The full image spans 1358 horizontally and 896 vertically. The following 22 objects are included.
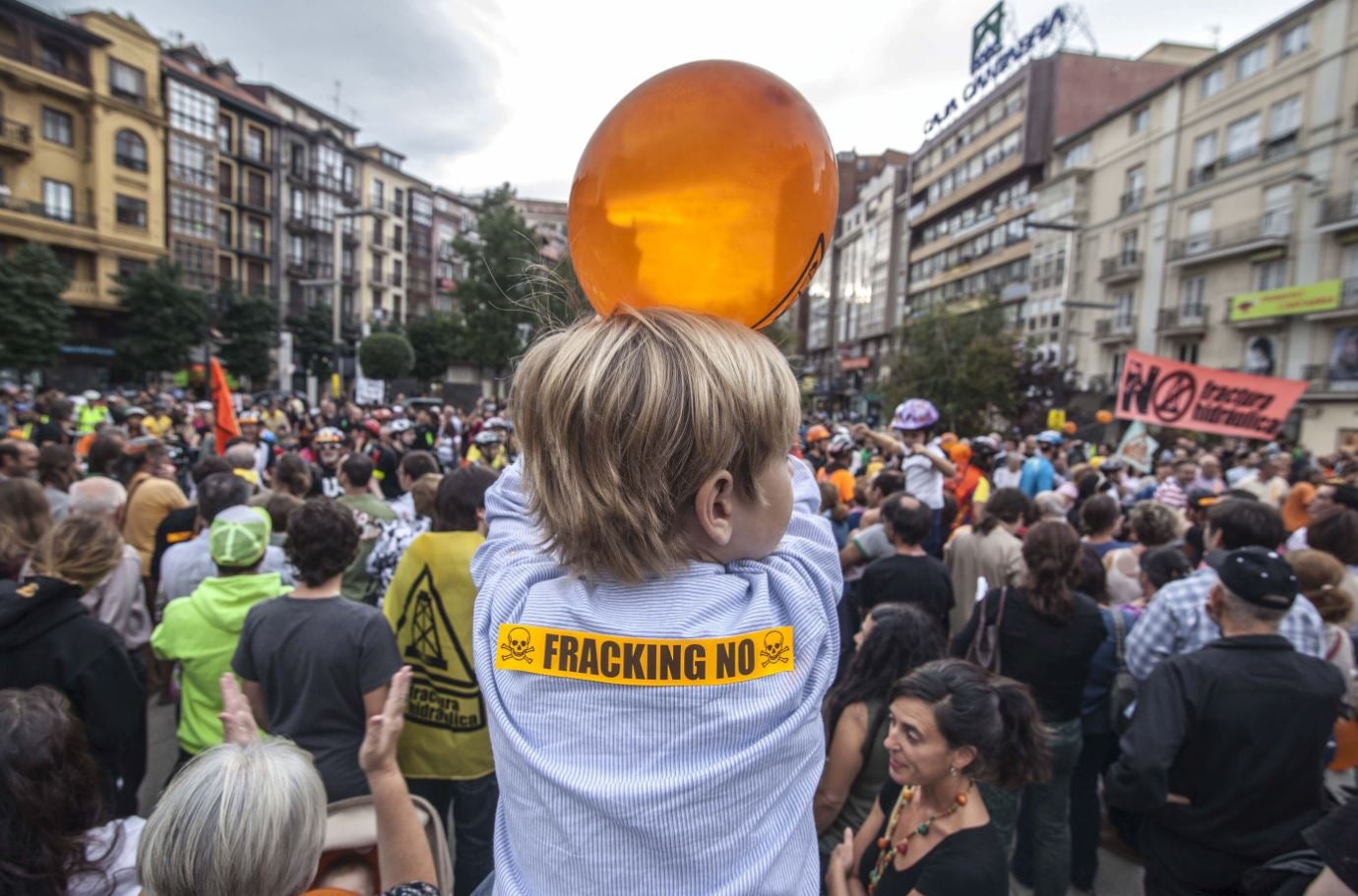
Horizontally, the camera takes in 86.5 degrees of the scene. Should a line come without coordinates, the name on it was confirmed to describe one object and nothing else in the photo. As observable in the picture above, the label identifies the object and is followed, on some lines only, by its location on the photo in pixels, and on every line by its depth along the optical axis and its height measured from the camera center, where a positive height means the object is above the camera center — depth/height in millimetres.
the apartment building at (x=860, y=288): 58531 +11338
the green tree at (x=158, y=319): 33781 +2972
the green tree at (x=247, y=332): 38841 +2902
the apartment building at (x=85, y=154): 31094 +10289
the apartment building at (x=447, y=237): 64375 +13986
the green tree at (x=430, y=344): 53219 +3644
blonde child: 929 -310
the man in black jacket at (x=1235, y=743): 2389 -1052
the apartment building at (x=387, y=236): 55719 +12359
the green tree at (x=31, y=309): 27594 +2611
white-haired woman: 1328 -846
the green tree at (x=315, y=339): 46750 +3193
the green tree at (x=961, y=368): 26062 +1859
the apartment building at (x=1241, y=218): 25094 +8665
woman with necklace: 1957 -1093
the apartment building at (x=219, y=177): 39156 +12113
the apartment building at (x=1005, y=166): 39094 +15531
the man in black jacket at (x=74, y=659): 2424 -973
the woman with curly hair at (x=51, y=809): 1632 -1012
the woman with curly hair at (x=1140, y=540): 4449 -726
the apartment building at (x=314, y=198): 47812 +13202
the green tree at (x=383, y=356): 45406 +2239
